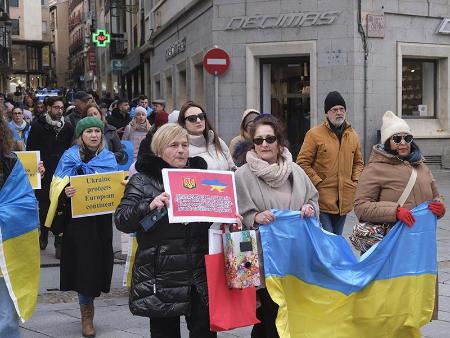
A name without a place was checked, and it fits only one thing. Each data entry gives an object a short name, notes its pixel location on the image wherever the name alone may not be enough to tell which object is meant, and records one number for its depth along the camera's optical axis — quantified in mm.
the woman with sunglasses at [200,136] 5414
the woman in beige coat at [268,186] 4660
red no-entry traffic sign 15969
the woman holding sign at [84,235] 5836
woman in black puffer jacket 4109
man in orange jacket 7141
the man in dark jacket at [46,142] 9664
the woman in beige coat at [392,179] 5215
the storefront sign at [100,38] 32844
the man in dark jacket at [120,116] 14211
